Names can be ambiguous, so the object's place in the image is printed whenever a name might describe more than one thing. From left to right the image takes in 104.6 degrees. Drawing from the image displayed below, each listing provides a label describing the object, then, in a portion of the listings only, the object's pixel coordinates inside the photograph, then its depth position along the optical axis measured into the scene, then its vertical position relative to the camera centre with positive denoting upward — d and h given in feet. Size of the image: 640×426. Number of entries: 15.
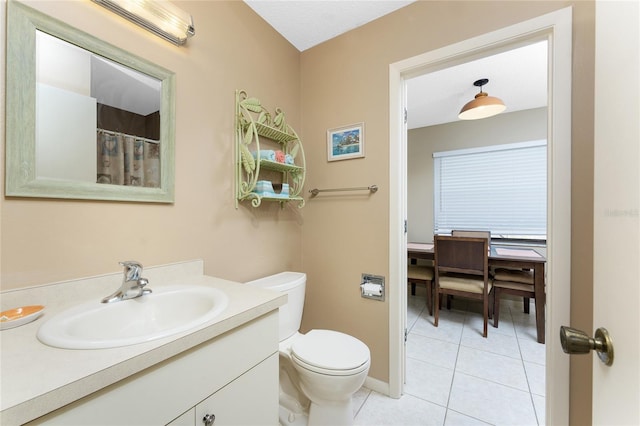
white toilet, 3.81 -2.46
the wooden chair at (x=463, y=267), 7.85 -1.82
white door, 1.30 +0.02
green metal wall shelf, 4.77 +1.41
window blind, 10.30 +1.03
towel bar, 5.34 +0.54
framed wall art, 5.55 +1.63
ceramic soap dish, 2.19 -0.97
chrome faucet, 2.91 -0.88
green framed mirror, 2.57 +1.16
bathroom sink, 1.96 -1.12
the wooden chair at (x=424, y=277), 9.26 -2.43
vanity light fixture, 3.24 +2.76
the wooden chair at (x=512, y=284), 7.79 -2.33
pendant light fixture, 7.18 +3.17
